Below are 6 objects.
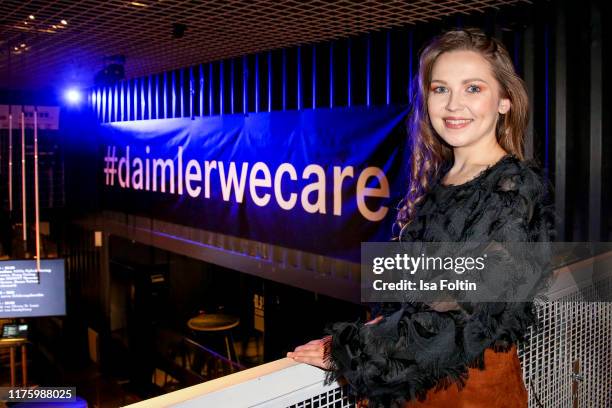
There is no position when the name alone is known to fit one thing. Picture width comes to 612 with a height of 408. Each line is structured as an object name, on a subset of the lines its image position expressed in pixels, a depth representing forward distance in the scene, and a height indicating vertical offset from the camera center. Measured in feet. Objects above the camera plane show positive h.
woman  3.63 -0.35
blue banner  12.70 +0.17
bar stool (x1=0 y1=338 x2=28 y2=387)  22.75 -6.40
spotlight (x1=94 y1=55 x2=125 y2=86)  17.17 +3.33
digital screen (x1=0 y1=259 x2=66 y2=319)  21.79 -4.01
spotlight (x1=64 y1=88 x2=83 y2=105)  26.03 +3.84
